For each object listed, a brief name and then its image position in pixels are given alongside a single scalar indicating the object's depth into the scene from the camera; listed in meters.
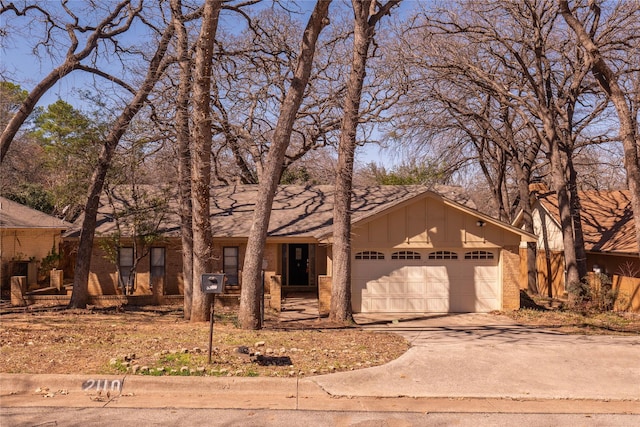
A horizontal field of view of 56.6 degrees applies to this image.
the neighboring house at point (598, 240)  20.59
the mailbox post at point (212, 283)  9.91
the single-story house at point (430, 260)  18.45
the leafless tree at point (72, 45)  15.57
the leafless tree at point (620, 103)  15.07
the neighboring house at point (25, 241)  23.42
